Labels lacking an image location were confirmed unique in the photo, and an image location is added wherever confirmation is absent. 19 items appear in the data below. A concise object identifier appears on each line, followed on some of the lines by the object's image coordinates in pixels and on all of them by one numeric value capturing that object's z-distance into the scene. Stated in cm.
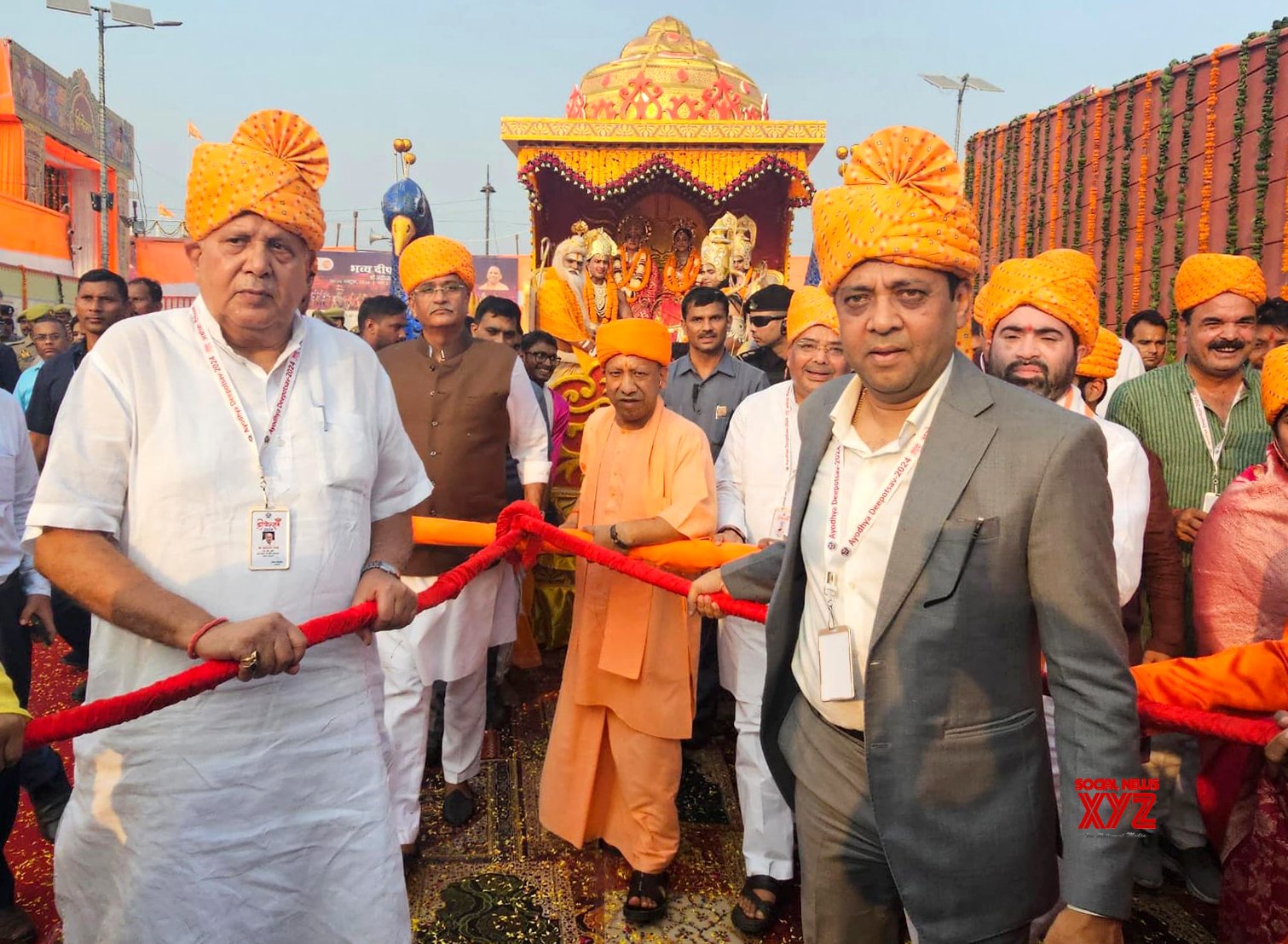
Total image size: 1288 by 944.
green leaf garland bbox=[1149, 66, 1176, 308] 767
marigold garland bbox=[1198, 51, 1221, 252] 700
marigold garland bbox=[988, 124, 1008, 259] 1169
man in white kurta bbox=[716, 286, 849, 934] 290
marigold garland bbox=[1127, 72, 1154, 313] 807
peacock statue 644
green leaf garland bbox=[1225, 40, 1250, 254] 659
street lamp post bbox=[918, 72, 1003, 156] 1789
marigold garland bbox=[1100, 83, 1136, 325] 837
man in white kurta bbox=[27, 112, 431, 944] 169
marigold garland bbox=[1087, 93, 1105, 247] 901
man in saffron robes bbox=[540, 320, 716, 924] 299
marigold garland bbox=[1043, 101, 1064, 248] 1000
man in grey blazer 139
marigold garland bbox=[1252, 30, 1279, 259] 628
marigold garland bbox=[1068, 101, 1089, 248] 938
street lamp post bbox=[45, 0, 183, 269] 1560
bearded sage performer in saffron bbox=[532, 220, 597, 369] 820
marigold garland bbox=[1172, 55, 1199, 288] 732
